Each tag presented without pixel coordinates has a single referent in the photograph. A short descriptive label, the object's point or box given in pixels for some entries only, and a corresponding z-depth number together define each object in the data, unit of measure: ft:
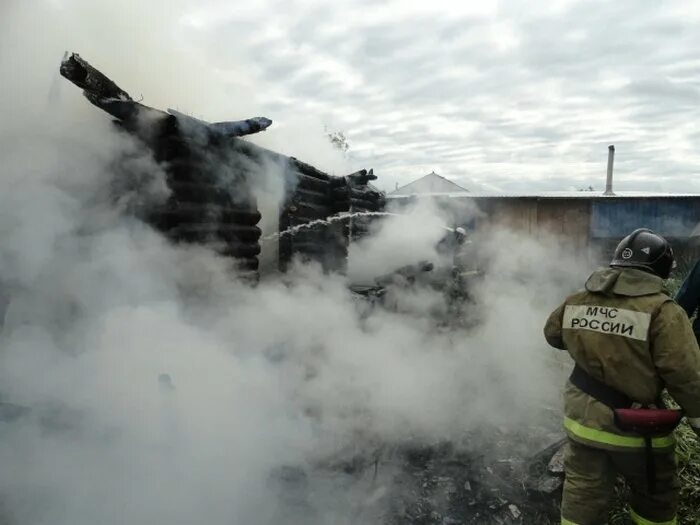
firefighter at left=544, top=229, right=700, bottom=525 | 9.09
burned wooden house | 13.19
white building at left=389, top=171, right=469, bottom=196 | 115.24
